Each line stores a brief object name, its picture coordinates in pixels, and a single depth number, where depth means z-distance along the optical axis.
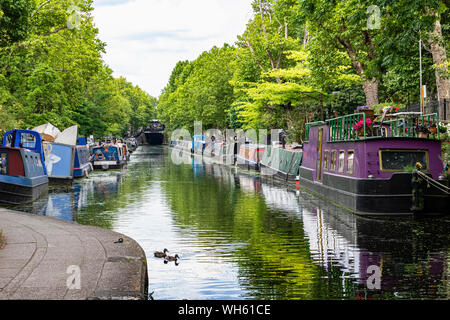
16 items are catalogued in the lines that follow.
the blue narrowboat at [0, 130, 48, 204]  22.84
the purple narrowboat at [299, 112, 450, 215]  18.83
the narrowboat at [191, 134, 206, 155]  82.44
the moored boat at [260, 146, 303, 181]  34.28
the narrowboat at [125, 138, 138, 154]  94.21
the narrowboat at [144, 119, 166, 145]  167.50
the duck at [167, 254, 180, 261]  12.35
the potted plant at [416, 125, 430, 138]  20.00
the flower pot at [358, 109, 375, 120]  20.44
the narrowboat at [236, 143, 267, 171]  45.47
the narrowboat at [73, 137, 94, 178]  37.47
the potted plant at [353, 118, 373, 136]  20.19
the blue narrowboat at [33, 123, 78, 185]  31.86
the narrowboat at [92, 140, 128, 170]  47.97
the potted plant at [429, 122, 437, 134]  19.90
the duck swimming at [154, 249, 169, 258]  12.62
